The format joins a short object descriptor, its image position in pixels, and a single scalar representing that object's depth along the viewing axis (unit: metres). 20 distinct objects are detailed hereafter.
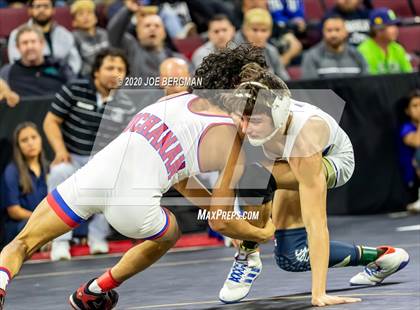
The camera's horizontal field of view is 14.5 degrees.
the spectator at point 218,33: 12.88
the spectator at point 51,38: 12.39
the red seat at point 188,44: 13.96
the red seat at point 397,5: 16.28
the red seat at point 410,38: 15.51
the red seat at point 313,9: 15.99
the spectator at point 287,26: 14.40
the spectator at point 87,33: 12.82
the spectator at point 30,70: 11.87
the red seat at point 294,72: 13.84
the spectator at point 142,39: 12.52
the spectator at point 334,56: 13.48
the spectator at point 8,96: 11.10
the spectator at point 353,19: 14.94
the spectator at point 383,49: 13.97
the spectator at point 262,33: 12.93
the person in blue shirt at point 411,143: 12.83
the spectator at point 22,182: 10.99
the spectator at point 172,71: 10.59
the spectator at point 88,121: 10.96
